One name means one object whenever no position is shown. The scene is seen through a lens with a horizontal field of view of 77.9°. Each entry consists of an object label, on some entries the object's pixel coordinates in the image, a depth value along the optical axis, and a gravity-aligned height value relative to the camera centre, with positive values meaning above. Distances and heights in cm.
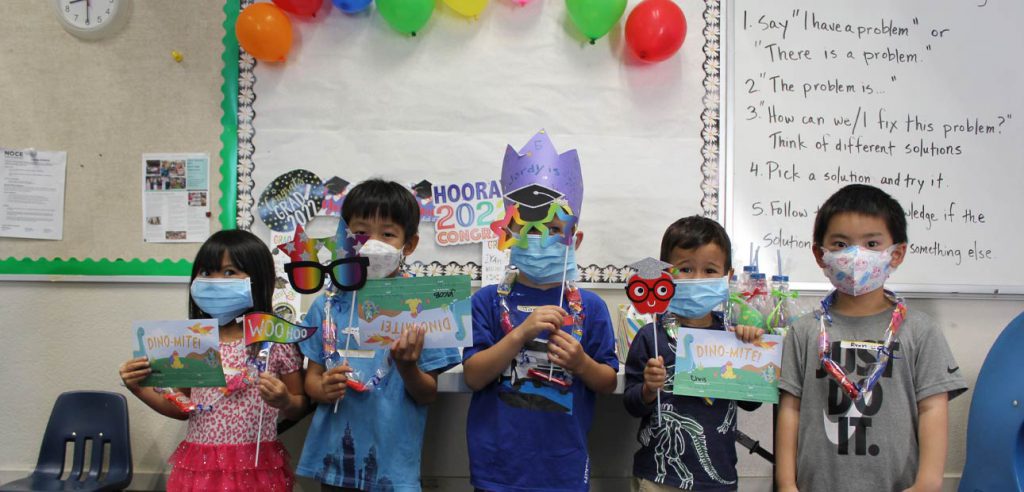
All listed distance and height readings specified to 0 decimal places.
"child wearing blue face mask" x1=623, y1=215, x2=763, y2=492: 175 -39
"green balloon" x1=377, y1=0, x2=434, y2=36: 251 +99
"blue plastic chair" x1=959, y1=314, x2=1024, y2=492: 210 -55
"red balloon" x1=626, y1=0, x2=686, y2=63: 251 +93
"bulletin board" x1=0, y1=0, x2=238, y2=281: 264 +60
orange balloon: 248 +89
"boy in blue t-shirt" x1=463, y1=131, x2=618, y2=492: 172 -26
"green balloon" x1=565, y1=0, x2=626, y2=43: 250 +98
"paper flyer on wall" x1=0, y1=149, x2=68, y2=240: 266 +27
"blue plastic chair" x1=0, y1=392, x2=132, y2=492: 241 -71
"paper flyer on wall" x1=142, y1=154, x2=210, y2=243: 262 +24
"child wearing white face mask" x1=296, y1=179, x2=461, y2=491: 175 -38
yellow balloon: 257 +103
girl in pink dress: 180 -41
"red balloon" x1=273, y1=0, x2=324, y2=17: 256 +102
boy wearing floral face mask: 164 -31
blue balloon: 259 +104
